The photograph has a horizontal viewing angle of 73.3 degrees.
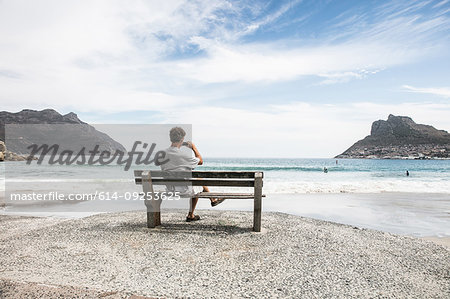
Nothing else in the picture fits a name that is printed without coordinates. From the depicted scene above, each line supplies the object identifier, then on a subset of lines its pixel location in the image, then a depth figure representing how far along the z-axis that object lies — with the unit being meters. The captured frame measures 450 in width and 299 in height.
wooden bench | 5.89
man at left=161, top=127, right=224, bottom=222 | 6.24
